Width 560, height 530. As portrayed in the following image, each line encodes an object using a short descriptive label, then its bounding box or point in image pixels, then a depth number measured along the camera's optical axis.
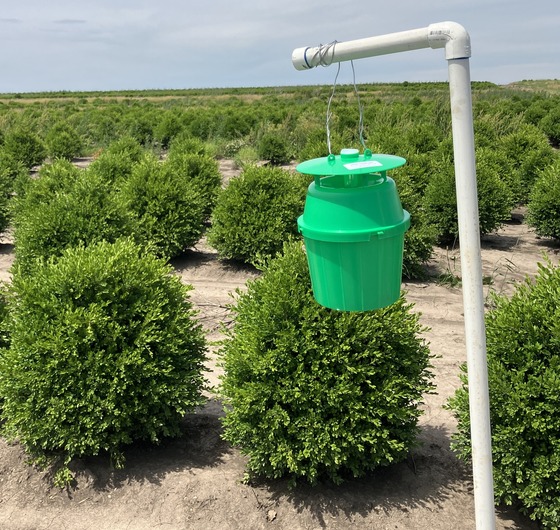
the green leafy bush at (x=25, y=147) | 19.08
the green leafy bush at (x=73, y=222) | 6.50
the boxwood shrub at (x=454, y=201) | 9.70
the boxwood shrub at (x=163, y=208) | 8.75
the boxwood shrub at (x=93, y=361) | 3.74
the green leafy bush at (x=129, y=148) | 15.20
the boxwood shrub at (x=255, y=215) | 8.52
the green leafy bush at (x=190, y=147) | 14.02
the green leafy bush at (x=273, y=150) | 20.06
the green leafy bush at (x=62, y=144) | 21.36
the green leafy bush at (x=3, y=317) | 4.48
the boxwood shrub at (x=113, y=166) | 11.79
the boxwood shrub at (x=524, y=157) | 12.13
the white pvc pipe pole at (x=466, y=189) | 1.44
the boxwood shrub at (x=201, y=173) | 11.16
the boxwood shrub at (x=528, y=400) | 3.20
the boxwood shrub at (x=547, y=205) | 9.67
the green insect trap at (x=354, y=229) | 1.54
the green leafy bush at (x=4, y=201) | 10.45
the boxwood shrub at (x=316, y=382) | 3.46
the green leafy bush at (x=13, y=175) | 11.06
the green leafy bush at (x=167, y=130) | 23.83
